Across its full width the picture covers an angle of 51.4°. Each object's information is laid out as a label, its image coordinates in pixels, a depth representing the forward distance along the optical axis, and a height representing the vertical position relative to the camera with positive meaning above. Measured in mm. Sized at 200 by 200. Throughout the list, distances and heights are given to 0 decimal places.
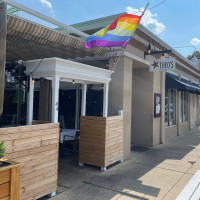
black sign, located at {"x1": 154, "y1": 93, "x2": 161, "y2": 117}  8906 +148
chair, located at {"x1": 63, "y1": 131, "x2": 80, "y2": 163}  6871 -1125
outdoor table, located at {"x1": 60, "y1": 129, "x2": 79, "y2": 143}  6754 -875
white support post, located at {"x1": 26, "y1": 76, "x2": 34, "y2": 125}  4753 +94
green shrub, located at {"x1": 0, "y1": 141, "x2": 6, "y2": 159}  2768 -607
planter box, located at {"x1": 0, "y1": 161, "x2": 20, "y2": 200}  2643 -992
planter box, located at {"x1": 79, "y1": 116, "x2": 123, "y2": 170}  5609 -925
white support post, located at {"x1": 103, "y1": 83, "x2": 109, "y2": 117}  6091 +218
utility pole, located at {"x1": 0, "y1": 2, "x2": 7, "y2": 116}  2701 +811
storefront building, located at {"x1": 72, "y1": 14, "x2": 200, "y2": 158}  6738 +739
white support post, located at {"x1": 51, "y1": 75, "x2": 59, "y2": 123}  4367 +179
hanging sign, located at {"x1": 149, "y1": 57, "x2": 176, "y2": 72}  7074 +1565
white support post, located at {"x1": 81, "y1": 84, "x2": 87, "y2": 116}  6496 +282
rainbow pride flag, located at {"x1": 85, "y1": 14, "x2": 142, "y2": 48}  5125 +1880
